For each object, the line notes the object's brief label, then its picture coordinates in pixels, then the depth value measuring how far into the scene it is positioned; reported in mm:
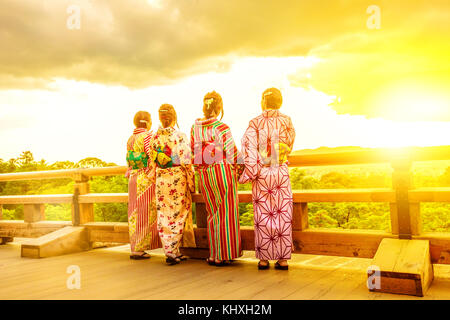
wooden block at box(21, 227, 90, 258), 4449
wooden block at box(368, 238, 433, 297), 2438
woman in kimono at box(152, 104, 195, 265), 3809
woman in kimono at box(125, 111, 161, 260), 4113
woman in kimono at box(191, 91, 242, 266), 3531
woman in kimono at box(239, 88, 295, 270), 3283
